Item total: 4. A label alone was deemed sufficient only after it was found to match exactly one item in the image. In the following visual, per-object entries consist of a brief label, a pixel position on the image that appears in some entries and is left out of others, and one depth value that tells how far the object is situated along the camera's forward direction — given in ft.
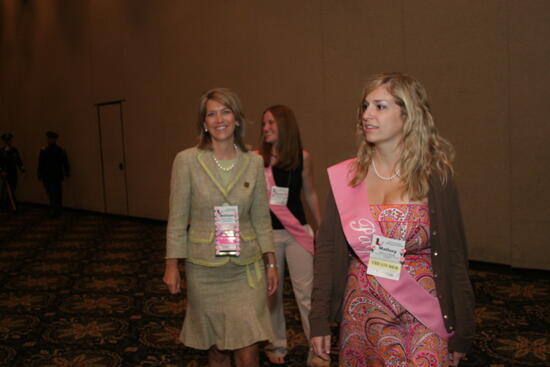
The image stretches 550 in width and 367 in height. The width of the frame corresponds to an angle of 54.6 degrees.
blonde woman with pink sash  5.52
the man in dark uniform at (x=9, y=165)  38.04
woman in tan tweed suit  7.99
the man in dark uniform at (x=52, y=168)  33.53
